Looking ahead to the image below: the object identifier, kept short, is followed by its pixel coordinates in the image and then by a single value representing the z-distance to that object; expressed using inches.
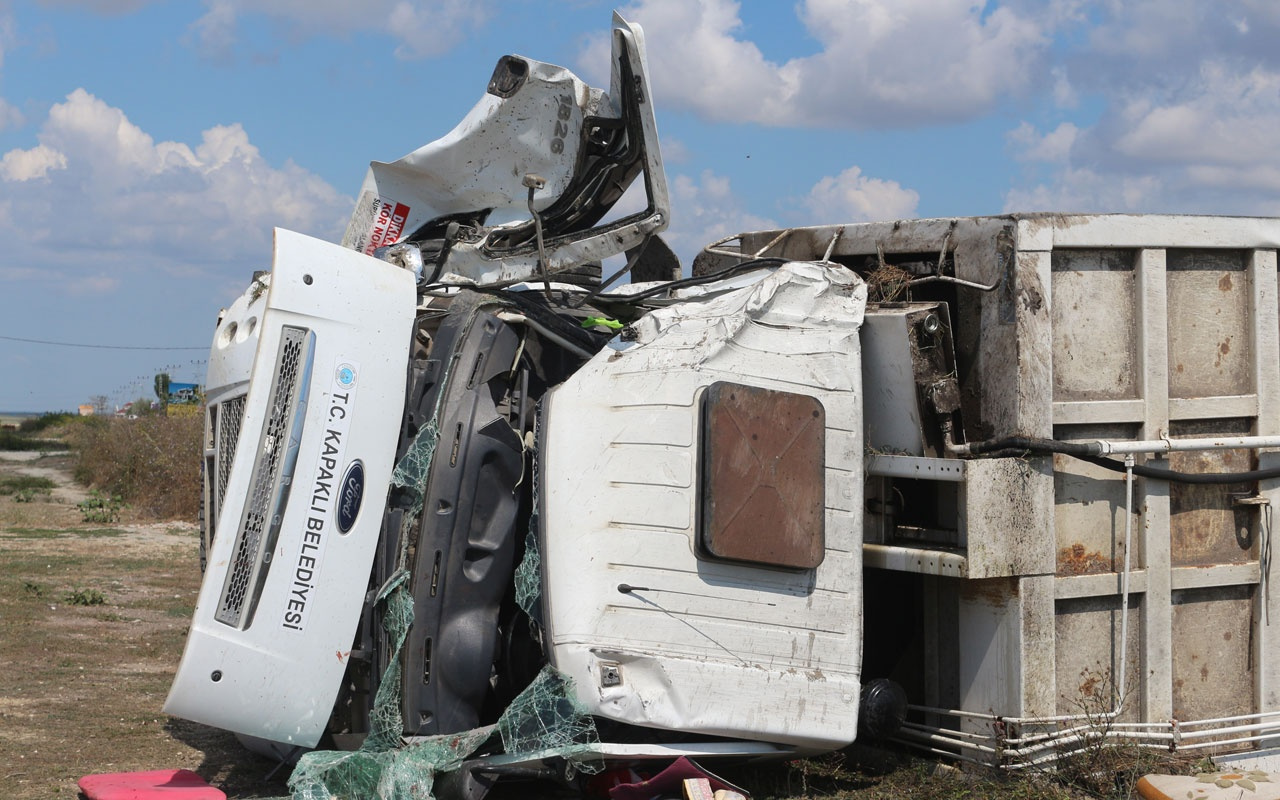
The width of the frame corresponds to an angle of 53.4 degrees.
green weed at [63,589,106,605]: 327.0
